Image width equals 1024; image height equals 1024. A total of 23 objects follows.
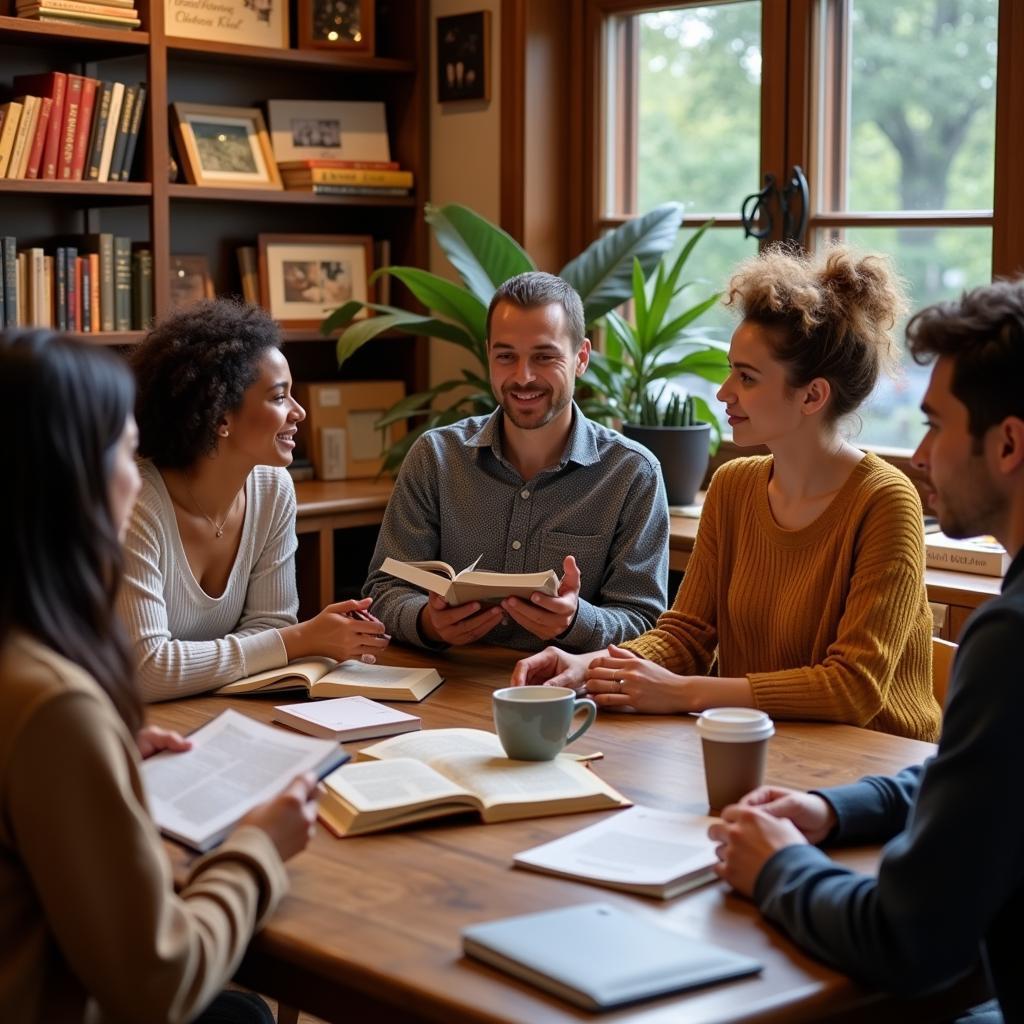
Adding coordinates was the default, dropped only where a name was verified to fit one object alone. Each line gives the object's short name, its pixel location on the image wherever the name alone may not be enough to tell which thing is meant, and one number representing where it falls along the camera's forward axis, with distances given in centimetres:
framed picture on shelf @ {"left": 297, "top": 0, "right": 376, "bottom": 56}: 418
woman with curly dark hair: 227
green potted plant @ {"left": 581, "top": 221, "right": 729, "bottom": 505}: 362
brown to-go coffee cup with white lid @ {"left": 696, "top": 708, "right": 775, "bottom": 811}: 164
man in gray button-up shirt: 256
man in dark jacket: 127
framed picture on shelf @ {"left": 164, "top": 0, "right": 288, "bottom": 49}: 391
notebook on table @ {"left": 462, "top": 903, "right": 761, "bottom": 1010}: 122
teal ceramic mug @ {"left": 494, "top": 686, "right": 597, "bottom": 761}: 177
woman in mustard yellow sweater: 205
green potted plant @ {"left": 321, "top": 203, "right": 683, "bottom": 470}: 371
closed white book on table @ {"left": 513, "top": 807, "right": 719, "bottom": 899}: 145
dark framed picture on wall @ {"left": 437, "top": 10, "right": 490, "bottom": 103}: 418
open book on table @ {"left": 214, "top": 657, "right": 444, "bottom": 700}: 213
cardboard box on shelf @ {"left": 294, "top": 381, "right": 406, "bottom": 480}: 425
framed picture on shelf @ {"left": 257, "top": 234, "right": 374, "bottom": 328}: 422
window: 337
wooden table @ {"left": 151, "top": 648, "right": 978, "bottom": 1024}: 123
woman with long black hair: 119
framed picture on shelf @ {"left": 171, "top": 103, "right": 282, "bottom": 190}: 396
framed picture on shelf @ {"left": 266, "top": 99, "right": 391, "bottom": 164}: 424
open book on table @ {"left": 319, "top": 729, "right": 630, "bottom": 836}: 162
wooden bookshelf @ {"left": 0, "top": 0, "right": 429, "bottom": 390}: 375
